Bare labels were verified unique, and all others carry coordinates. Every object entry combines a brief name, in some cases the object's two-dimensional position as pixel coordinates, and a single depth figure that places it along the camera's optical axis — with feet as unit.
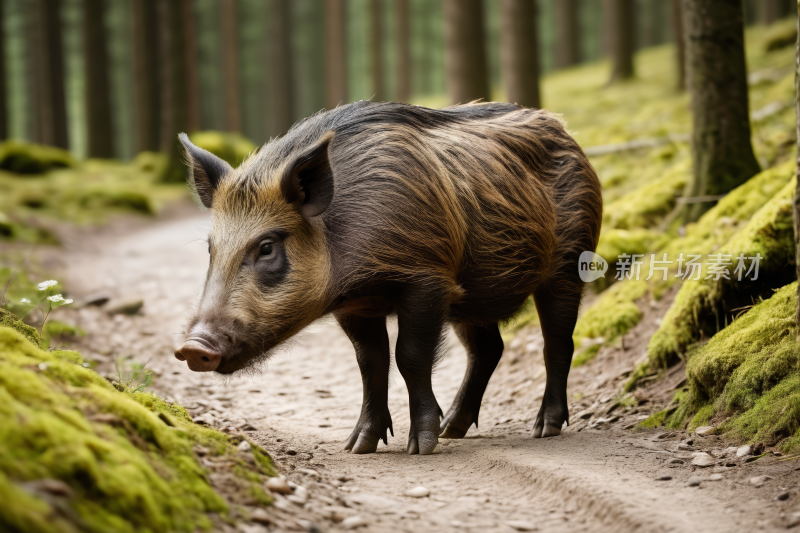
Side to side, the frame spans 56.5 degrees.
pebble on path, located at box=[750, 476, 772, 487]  11.76
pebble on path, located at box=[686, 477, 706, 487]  12.03
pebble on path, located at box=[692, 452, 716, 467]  13.15
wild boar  14.44
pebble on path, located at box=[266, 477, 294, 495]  10.64
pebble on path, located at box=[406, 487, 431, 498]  11.71
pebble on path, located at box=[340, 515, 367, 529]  9.90
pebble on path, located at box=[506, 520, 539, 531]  10.27
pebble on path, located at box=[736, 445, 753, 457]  13.32
